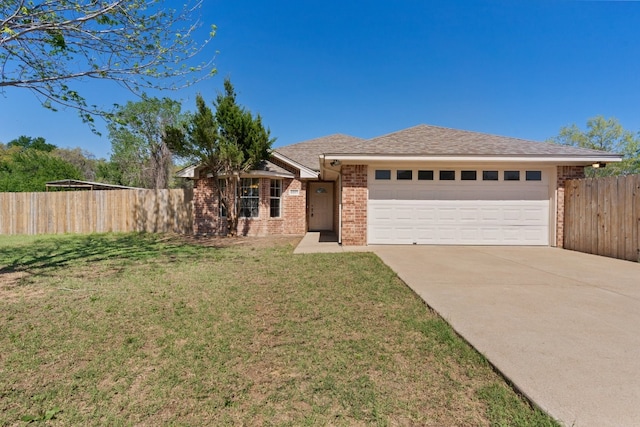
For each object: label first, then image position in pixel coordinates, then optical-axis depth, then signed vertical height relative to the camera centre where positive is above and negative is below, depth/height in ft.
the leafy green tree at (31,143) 149.07 +33.87
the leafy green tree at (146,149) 94.38 +20.80
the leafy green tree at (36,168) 73.93 +11.89
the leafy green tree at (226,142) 36.55 +8.68
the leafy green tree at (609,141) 83.51 +21.95
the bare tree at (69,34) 16.07 +10.15
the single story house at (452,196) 28.99 +1.54
